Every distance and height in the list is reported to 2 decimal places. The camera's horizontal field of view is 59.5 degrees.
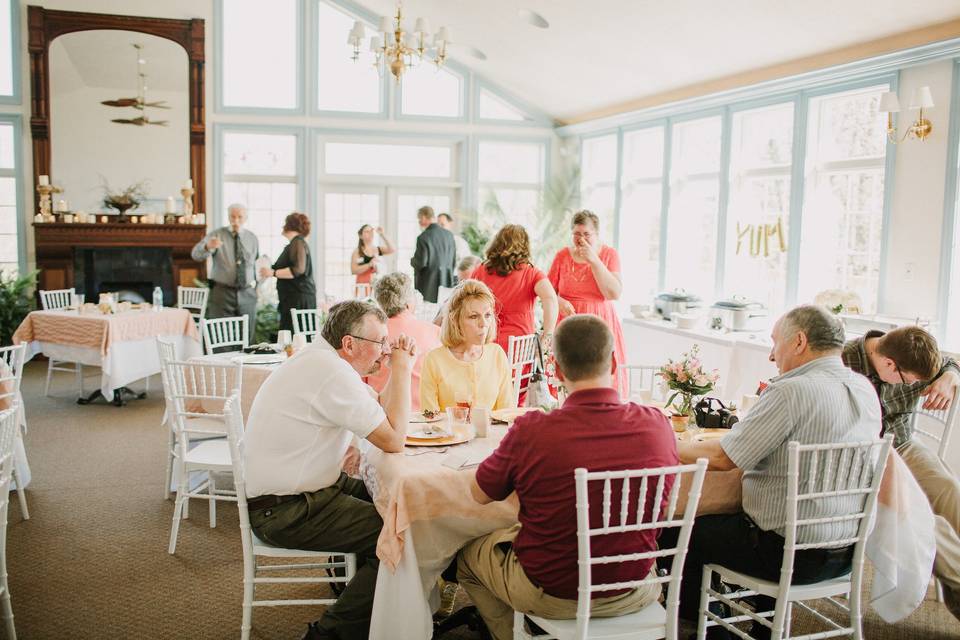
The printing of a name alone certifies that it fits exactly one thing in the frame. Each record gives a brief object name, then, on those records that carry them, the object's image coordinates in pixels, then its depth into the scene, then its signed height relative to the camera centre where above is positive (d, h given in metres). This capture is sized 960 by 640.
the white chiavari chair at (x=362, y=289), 7.98 -0.42
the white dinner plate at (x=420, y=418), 3.15 -0.65
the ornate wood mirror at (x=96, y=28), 8.88 +1.96
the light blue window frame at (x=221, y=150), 9.39 +1.00
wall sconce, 5.03 +0.91
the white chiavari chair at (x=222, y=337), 5.61 -0.67
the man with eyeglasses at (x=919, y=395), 3.08 -0.54
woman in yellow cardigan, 3.47 -0.48
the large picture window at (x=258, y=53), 9.38 +2.12
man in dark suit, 8.32 -0.10
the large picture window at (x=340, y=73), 9.56 +1.96
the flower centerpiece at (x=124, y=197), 8.98 +0.46
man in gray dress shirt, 7.37 -0.20
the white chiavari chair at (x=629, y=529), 2.12 -0.73
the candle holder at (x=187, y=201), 9.16 +0.44
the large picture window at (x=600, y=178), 9.20 +0.81
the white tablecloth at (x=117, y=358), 6.59 -0.95
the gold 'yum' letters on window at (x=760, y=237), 6.68 +0.14
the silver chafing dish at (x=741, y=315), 6.35 -0.47
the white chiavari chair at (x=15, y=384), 4.24 -0.74
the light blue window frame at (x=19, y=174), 8.93 +0.67
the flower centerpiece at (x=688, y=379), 3.13 -0.47
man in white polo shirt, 2.66 -0.64
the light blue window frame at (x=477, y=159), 10.00 +1.07
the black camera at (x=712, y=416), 3.15 -0.62
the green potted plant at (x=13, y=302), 8.66 -0.67
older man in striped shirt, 2.48 -0.54
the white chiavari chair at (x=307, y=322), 6.12 -0.63
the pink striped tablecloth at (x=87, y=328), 6.57 -0.71
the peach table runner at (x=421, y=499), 2.50 -0.76
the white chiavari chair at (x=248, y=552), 2.76 -1.03
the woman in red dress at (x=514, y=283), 4.75 -0.20
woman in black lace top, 6.87 -0.23
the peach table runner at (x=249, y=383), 4.54 -0.76
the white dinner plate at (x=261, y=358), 4.71 -0.66
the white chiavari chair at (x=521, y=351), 4.62 -0.58
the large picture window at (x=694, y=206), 7.61 +0.43
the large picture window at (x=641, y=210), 8.52 +0.42
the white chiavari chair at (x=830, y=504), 2.46 -0.75
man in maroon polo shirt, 2.14 -0.55
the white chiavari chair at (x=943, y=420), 3.47 -0.69
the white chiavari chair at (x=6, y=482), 2.77 -0.82
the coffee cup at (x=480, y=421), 2.96 -0.61
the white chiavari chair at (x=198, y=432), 3.87 -0.95
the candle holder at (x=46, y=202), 8.79 +0.38
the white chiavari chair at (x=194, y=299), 8.29 -0.59
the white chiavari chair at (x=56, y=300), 7.37 -0.57
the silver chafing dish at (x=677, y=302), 7.04 -0.42
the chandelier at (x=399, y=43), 6.52 +1.61
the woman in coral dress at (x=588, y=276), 5.00 -0.16
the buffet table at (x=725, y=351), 5.79 -0.74
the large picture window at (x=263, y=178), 9.53 +0.73
